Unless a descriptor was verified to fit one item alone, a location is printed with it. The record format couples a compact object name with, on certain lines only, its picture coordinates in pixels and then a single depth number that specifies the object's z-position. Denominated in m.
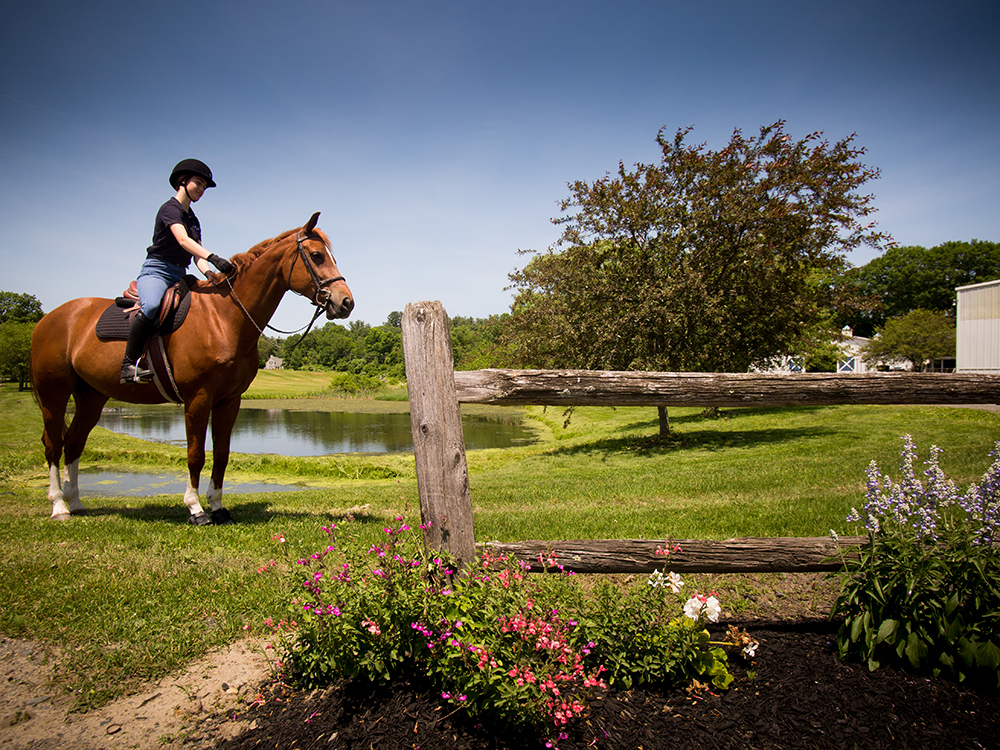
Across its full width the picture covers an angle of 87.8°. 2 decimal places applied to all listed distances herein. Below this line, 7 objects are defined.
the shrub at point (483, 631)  2.24
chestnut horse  5.31
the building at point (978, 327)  29.75
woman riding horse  5.41
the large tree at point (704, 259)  13.16
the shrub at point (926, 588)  2.54
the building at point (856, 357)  47.55
